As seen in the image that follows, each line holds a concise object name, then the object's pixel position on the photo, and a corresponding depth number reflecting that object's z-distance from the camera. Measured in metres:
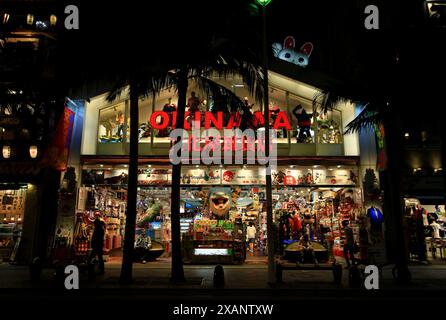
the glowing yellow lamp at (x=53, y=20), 17.70
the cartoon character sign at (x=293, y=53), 18.44
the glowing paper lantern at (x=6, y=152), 15.31
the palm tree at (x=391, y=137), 10.37
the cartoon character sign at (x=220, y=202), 17.05
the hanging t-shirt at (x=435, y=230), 18.39
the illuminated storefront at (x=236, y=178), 16.83
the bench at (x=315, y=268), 10.19
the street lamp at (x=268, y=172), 10.00
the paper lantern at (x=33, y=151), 15.03
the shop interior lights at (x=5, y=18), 17.30
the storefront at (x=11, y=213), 15.80
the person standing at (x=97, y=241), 12.37
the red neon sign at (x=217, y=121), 16.44
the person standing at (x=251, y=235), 17.83
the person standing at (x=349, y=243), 13.20
